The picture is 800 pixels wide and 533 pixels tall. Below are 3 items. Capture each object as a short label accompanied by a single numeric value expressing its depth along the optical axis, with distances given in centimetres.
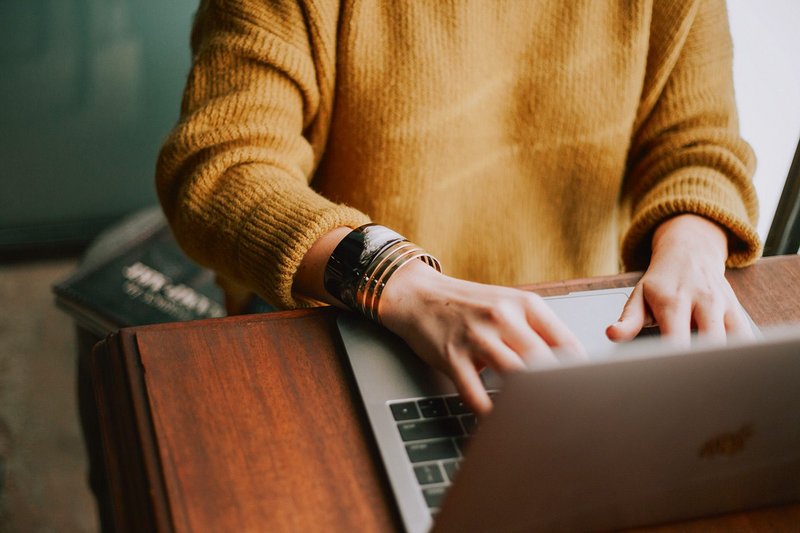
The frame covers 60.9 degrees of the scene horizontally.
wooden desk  43
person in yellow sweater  58
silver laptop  34
